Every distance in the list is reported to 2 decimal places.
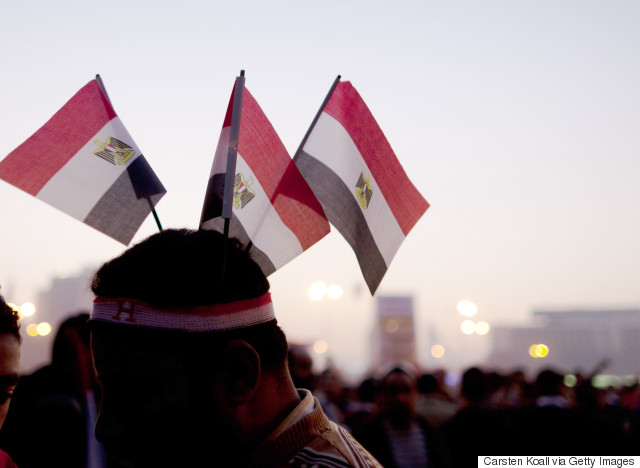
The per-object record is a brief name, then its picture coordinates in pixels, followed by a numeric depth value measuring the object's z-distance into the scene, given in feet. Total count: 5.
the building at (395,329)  188.24
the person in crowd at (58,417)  10.55
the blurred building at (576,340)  373.28
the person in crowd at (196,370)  4.90
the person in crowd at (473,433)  17.80
